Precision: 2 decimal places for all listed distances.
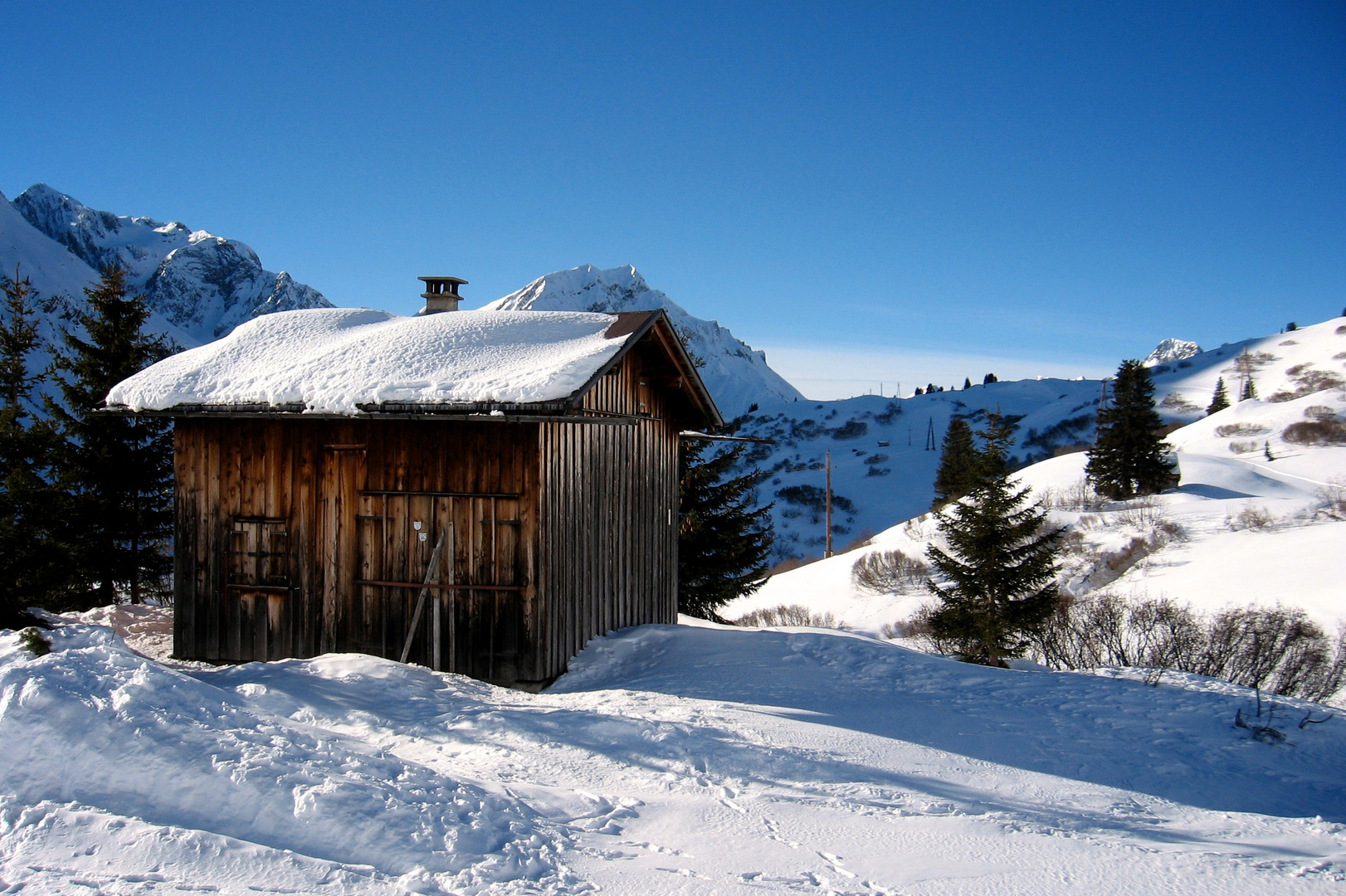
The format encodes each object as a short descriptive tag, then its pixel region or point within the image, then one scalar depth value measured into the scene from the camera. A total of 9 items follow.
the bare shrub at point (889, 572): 26.38
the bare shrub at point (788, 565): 40.73
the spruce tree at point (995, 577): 16.41
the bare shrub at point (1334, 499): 27.30
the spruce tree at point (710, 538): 19.64
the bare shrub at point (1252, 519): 26.53
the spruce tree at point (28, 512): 15.04
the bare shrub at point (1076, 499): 33.03
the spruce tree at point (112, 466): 15.75
